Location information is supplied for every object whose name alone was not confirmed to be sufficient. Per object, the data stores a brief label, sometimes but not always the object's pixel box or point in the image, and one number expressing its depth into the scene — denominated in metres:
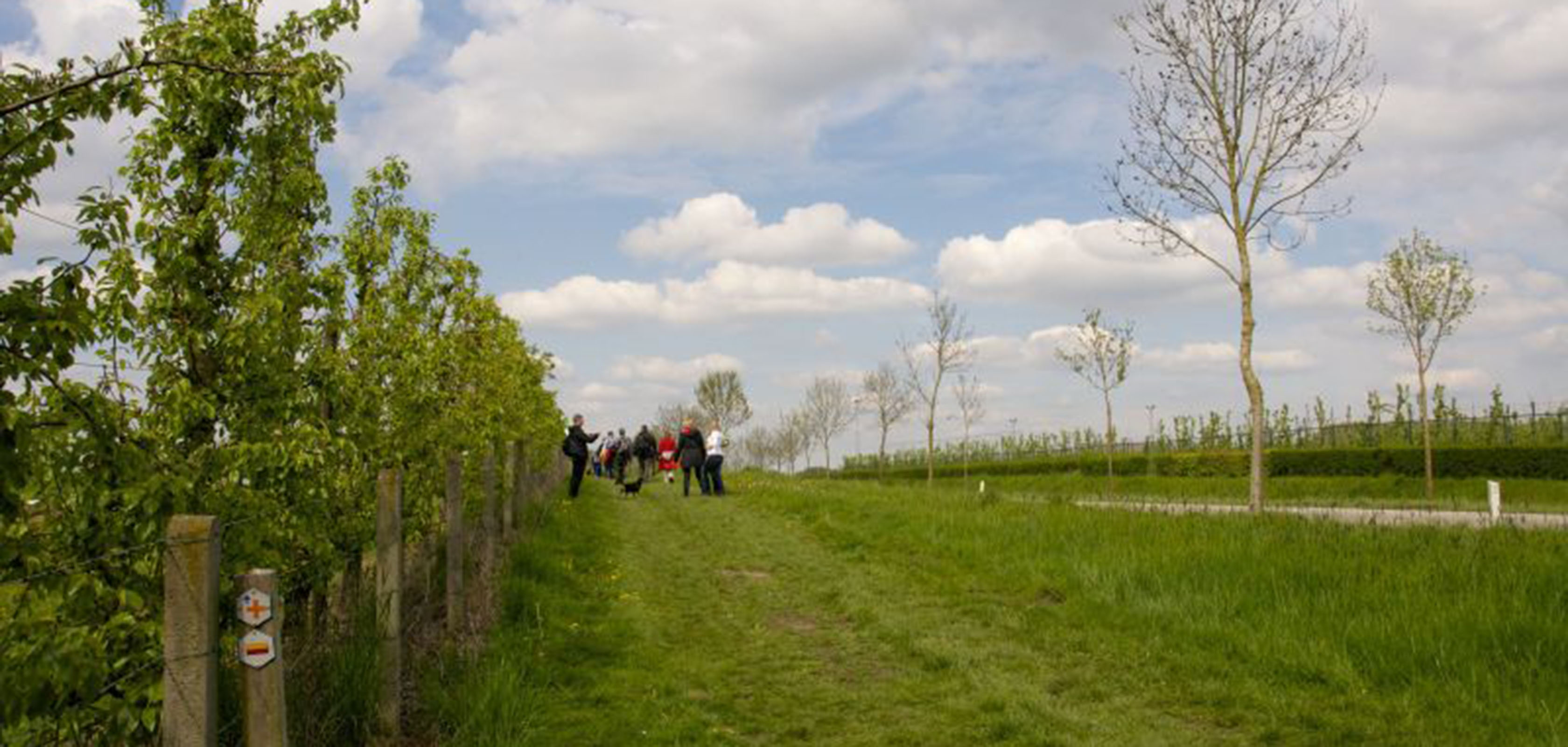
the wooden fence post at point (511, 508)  13.81
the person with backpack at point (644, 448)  25.00
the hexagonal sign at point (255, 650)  3.91
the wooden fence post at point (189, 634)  3.59
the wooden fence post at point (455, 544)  8.37
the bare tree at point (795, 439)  69.44
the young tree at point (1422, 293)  27.28
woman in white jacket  24.25
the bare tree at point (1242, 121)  15.78
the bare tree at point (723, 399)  72.06
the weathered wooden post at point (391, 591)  6.35
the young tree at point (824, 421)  66.62
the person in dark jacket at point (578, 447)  23.09
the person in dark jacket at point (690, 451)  24.05
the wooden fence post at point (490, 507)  11.31
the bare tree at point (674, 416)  71.81
